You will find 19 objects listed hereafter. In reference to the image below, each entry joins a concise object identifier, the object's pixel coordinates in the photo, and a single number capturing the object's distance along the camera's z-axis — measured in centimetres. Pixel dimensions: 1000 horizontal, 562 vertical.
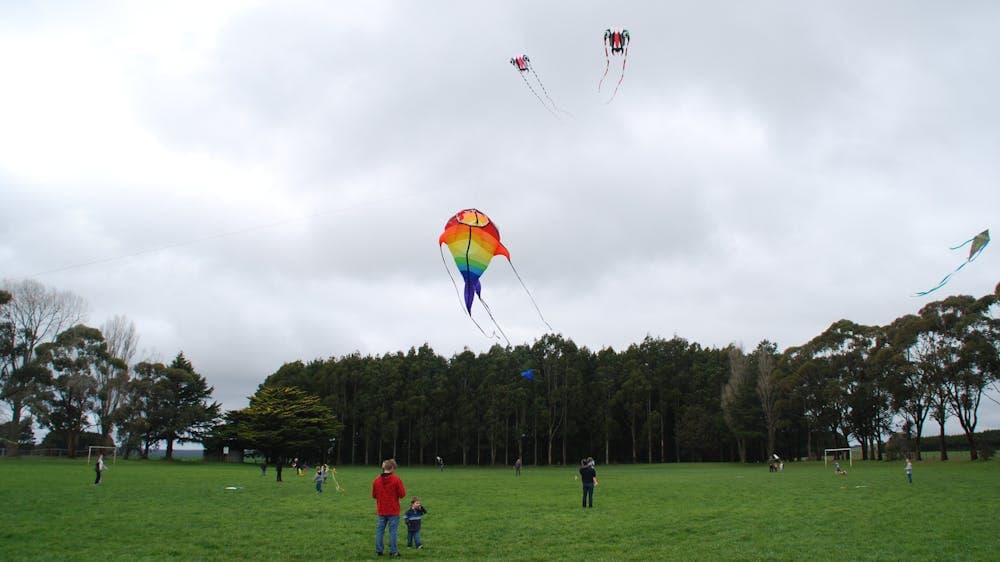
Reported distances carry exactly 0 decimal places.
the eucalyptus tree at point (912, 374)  5103
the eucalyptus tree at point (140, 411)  6384
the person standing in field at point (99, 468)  2563
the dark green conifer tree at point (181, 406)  6944
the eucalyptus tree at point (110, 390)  6156
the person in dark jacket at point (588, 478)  1786
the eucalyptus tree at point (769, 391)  6334
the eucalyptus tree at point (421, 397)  7449
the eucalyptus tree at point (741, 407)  6500
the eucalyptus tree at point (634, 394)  7369
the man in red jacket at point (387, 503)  1062
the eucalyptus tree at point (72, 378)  5722
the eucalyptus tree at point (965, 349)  4700
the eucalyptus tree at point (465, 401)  7388
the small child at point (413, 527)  1159
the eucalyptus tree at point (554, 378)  7362
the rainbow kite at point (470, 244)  1427
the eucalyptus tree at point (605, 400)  7373
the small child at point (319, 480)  2409
